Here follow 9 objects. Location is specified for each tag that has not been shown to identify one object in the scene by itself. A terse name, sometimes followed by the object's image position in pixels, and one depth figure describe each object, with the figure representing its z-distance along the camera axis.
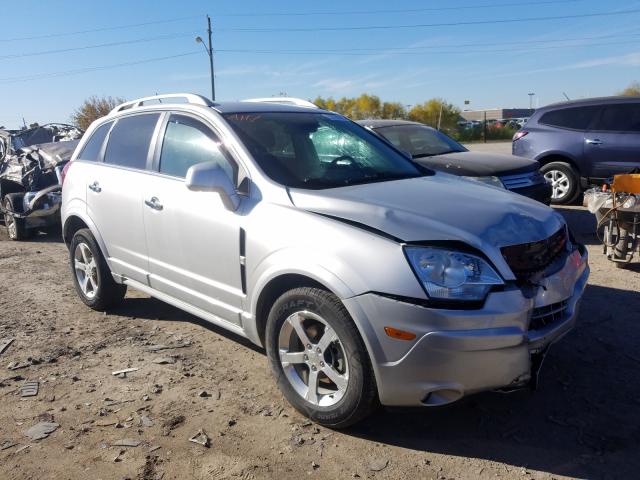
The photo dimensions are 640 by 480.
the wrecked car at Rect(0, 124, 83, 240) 9.32
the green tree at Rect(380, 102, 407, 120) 50.08
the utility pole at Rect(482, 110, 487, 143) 42.75
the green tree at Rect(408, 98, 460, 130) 48.03
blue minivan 9.28
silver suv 2.75
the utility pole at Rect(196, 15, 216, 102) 35.46
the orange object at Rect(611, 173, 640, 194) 5.59
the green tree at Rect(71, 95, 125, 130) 48.50
